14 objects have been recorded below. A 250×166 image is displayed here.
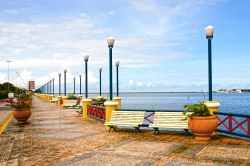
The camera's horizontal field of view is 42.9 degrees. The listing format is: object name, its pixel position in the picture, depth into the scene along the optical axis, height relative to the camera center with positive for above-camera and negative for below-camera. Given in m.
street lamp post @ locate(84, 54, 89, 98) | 20.64 +1.34
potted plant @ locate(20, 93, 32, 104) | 19.00 -0.36
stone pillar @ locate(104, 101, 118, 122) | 14.13 -0.75
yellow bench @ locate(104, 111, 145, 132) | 12.80 -1.18
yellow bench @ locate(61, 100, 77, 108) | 30.35 -1.23
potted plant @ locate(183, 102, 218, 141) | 10.47 -1.05
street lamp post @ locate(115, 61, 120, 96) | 25.00 +1.32
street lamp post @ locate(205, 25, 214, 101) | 11.98 +1.57
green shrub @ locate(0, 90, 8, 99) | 66.39 -0.94
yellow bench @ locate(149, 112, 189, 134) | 11.62 -1.14
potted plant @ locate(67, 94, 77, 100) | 33.97 -0.72
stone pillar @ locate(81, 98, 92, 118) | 20.67 -1.06
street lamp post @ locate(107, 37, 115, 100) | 14.65 +1.98
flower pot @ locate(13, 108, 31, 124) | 16.95 -1.26
